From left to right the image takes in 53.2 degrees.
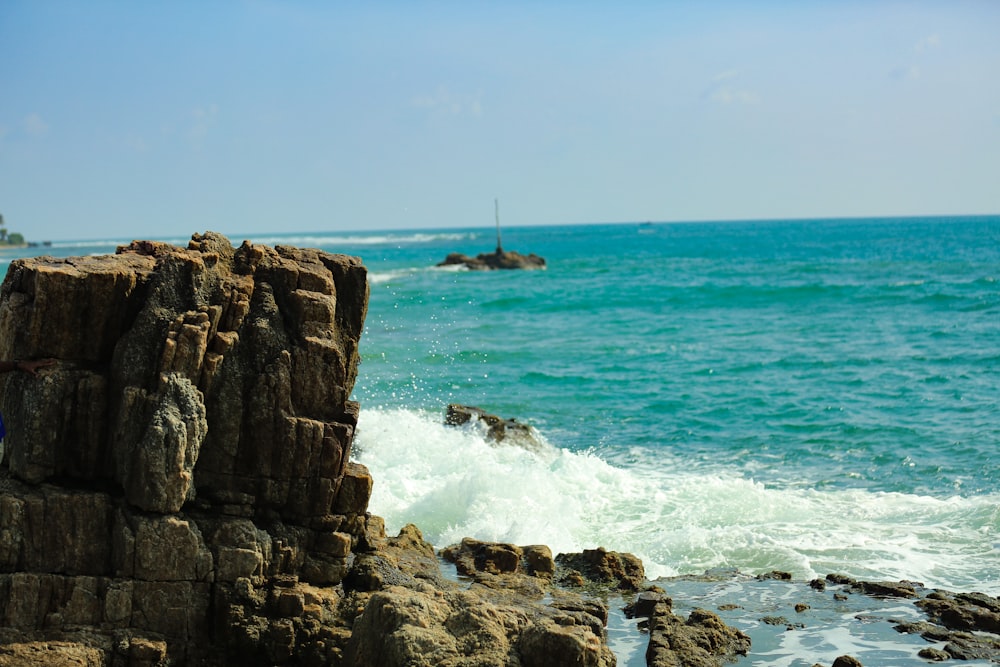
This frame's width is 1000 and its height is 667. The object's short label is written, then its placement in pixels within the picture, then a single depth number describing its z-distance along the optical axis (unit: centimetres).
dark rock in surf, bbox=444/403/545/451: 1978
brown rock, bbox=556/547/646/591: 1212
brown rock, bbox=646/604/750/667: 981
